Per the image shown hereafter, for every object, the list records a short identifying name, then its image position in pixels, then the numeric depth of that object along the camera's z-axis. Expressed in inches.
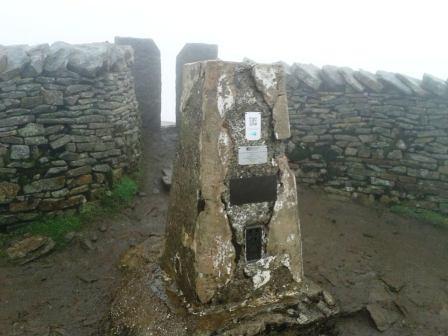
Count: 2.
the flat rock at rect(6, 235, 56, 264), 202.2
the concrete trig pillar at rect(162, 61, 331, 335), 130.3
